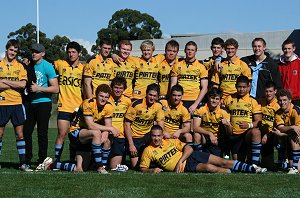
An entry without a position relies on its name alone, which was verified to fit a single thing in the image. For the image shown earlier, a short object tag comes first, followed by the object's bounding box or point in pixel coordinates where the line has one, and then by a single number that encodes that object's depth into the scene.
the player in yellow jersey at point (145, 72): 10.35
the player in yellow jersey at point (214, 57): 10.44
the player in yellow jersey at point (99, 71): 9.91
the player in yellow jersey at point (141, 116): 9.66
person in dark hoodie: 10.19
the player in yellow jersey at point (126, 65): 10.25
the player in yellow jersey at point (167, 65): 10.38
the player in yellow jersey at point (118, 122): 9.73
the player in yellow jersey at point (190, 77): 10.23
